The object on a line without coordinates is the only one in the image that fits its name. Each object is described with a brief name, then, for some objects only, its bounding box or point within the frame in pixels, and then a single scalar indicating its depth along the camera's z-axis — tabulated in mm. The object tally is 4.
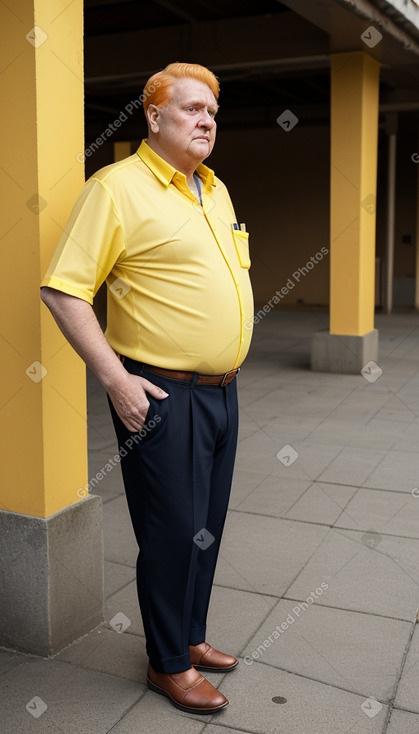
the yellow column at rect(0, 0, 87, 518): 2703
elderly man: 2359
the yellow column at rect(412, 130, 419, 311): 16297
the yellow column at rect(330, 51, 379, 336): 8547
